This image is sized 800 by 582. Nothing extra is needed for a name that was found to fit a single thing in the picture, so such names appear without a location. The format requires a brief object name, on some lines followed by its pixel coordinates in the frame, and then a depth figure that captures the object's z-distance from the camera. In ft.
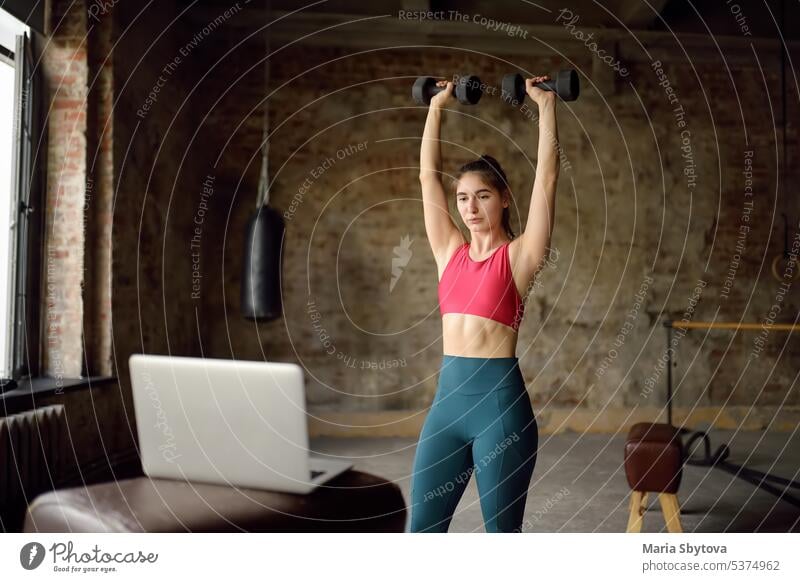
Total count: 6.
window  8.75
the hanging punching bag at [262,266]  12.52
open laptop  3.67
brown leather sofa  3.95
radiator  7.48
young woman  4.92
